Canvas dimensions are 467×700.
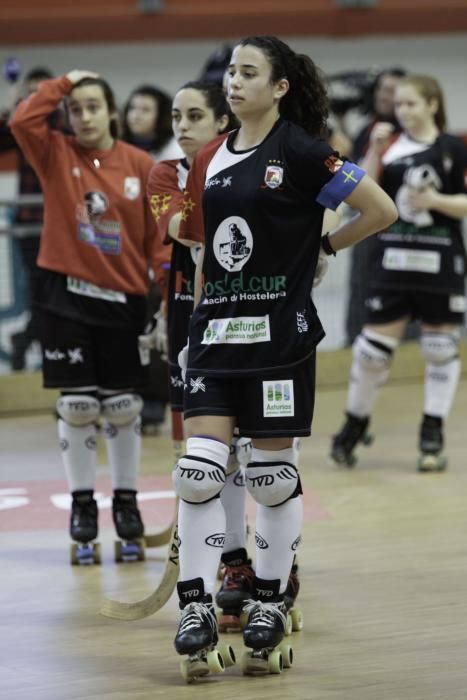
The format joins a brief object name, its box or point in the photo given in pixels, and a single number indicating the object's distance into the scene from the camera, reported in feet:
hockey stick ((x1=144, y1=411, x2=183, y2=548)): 31.07
